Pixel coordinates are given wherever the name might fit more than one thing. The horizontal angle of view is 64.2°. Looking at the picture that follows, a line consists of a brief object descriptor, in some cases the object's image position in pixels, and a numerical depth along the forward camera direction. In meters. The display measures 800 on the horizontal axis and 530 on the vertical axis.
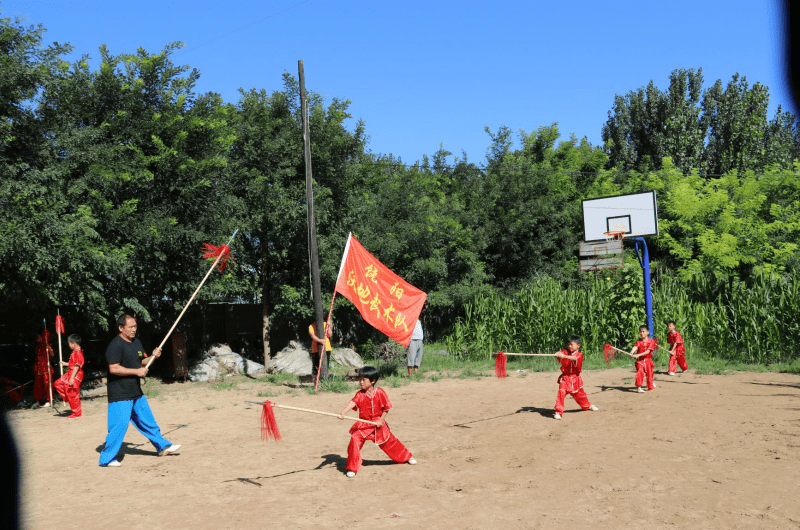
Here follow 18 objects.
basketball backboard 20.03
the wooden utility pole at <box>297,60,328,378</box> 15.53
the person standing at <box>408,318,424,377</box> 16.94
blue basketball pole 16.92
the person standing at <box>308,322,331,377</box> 15.04
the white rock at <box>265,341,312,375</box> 18.23
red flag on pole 14.24
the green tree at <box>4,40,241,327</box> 13.45
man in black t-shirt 7.88
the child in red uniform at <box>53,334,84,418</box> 11.95
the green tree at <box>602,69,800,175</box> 35.00
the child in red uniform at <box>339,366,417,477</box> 7.43
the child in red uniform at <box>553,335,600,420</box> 10.56
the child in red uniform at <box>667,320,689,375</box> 14.86
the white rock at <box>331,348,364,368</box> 20.08
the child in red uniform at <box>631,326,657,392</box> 12.70
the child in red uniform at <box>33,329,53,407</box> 13.04
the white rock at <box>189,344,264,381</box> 17.06
